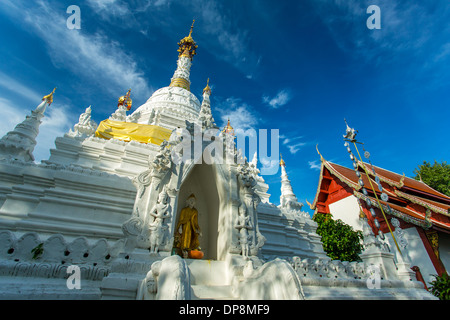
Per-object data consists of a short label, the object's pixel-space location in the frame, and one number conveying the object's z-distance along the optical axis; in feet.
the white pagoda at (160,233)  11.39
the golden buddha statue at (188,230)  16.97
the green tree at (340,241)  42.50
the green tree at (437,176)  66.80
